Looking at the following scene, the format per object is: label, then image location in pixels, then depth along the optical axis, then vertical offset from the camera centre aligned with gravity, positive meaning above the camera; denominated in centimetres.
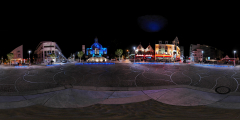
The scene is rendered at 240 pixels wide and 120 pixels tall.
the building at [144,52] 5959 +369
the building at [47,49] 5494 +509
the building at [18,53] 5691 +320
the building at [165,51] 5716 +405
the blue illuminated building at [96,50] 7475 +608
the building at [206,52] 6309 +398
